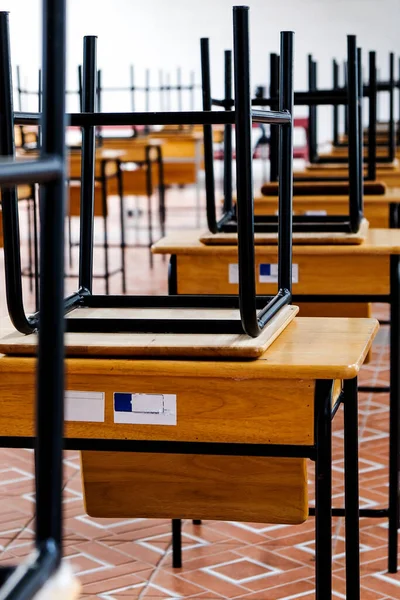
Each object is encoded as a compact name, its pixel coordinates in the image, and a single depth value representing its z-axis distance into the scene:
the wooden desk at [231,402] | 1.54
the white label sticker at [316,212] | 2.94
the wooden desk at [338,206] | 3.61
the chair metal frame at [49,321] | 0.71
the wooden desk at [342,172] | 4.55
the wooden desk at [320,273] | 2.63
